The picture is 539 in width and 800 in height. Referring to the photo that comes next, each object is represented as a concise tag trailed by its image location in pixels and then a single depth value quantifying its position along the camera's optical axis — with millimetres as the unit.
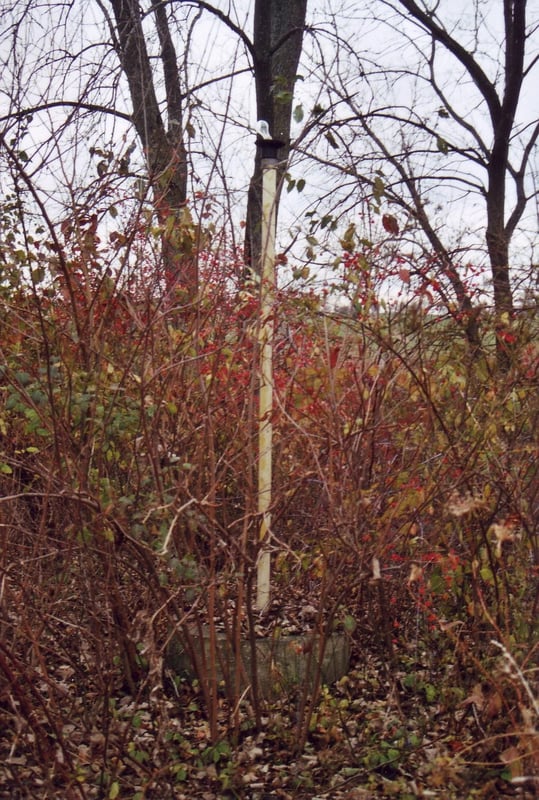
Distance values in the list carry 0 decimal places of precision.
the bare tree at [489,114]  9586
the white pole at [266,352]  3941
